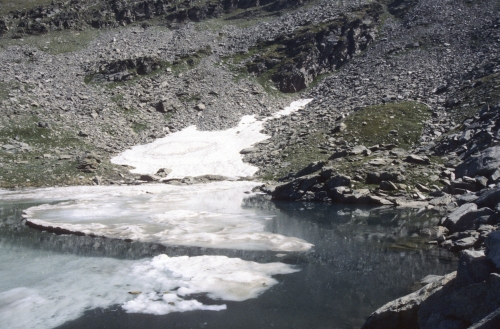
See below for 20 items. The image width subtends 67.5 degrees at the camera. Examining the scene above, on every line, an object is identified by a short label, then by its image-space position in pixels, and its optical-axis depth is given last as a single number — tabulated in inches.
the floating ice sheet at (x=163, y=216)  833.5
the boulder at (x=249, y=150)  2361.8
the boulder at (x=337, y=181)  1378.0
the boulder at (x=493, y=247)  316.5
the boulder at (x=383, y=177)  1352.1
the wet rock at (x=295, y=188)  1461.6
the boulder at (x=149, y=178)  2013.8
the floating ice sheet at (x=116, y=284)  480.1
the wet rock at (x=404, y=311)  358.0
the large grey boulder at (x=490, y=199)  796.6
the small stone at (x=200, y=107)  3038.9
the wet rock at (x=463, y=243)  677.3
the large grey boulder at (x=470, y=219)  736.5
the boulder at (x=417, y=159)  1467.8
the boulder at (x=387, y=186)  1314.0
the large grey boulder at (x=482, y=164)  1154.3
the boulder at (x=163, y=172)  2092.9
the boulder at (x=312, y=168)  1599.4
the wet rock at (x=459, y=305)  292.0
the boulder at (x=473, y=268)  320.5
